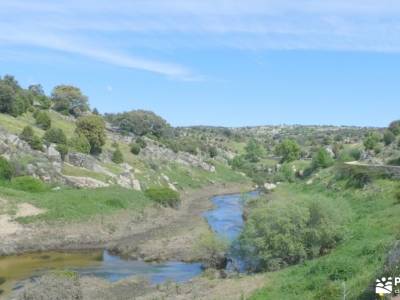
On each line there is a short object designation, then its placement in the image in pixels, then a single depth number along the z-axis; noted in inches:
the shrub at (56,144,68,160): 3422.7
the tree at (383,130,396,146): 4320.9
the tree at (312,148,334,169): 4736.7
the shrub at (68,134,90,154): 3663.9
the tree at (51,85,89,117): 4928.6
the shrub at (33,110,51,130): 3993.6
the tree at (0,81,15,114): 3860.5
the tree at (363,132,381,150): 4461.1
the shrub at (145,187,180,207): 3356.3
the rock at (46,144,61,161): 3325.1
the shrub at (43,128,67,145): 3614.7
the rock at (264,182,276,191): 4416.1
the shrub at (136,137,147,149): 4753.9
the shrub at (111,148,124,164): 3966.5
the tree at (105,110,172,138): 5462.6
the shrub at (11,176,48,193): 2874.0
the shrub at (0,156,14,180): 2869.1
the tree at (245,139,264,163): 6948.8
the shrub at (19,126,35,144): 3348.9
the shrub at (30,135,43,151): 3344.0
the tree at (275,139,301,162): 6416.3
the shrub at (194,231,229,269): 1897.1
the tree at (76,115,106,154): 3917.3
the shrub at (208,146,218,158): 6230.3
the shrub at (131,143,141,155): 4461.1
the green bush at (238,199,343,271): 1679.4
